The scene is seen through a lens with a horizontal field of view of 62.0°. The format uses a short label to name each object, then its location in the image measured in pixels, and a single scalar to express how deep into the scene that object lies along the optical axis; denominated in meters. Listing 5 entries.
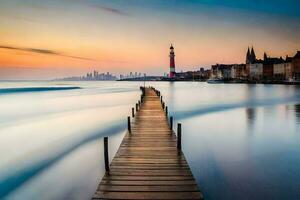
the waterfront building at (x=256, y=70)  156.29
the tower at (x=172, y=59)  195.62
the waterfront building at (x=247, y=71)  171.68
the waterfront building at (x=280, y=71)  134.32
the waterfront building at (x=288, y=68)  125.56
